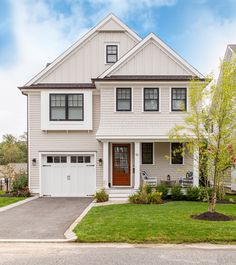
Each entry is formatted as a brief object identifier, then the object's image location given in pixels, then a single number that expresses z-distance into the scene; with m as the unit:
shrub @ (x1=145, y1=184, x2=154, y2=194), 12.20
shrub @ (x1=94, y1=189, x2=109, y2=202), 12.20
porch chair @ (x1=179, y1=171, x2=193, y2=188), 13.17
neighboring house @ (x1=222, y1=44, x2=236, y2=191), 16.23
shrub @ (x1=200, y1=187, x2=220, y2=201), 12.10
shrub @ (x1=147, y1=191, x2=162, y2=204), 11.42
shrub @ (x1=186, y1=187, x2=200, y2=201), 12.24
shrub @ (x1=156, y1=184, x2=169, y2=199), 12.41
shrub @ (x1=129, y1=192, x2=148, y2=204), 11.40
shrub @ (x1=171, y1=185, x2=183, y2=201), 12.38
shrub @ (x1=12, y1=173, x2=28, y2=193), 14.29
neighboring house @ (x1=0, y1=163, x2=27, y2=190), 16.89
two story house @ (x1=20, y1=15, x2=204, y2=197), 13.37
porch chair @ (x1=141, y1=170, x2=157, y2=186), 13.40
